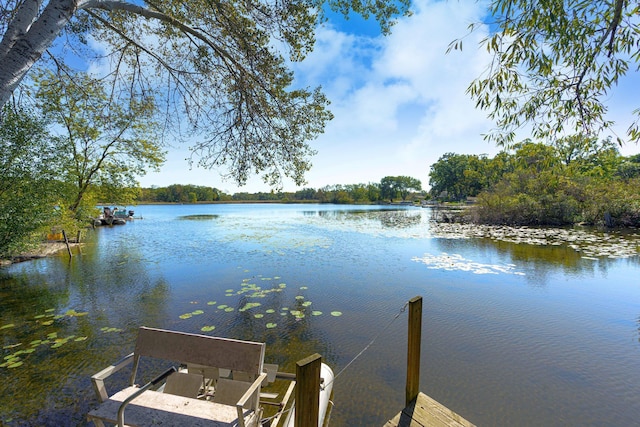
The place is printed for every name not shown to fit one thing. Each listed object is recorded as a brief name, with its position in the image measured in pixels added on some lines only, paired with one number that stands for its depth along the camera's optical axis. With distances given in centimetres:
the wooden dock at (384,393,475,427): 266
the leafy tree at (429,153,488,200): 5912
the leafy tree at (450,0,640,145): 320
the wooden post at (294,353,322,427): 173
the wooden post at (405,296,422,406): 303
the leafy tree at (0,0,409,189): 452
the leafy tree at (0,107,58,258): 812
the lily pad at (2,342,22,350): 451
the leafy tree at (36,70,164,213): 577
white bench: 208
